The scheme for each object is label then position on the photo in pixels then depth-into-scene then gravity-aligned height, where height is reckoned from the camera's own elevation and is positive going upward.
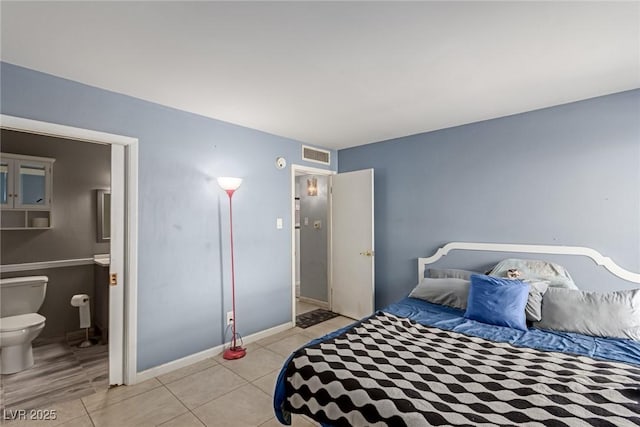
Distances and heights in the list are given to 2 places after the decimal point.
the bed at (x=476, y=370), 1.26 -0.83
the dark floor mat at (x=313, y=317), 3.95 -1.42
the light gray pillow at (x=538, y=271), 2.52 -0.52
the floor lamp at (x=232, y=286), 2.89 -0.72
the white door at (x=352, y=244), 3.95 -0.37
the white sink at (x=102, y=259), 3.17 -0.44
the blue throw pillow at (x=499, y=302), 2.26 -0.69
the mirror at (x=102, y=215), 3.73 +0.08
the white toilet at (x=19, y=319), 2.53 -0.90
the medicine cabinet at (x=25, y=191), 3.16 +0.35
